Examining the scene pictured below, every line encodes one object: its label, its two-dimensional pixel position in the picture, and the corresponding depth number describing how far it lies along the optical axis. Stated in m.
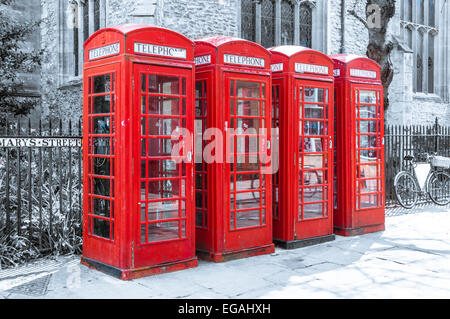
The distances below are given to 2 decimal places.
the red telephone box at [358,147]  7.81
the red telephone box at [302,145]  6.83
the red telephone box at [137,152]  5.31
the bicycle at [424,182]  10.92
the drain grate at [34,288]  5.00
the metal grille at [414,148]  11.33
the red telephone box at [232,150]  6.08
